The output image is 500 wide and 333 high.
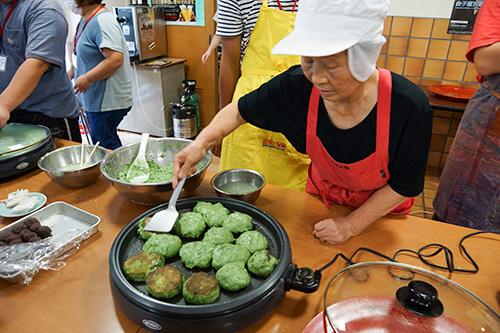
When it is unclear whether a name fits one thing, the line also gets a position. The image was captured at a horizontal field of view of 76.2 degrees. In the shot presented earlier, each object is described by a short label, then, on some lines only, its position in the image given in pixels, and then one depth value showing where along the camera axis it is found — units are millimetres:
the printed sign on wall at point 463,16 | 2967
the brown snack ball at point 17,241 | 1048
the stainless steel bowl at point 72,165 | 1380
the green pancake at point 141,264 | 911
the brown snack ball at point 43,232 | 1107
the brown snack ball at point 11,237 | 1055
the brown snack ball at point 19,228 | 1100
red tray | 2924
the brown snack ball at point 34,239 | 1072
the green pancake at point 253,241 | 1021
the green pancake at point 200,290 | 831
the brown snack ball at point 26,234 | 1072
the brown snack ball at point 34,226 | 1108
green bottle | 4398
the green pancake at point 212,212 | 1136
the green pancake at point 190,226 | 1088
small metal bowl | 1421
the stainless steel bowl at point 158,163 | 1229
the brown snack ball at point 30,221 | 1126
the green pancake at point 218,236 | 1052
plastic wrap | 960
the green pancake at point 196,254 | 967
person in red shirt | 1433
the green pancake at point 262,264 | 918
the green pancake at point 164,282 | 851
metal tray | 1129
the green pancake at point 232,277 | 875
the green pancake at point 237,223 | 1107
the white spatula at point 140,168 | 1443
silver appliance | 4051
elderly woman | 896
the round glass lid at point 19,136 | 1583
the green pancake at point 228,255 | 962
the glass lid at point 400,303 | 664
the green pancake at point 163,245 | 1001
